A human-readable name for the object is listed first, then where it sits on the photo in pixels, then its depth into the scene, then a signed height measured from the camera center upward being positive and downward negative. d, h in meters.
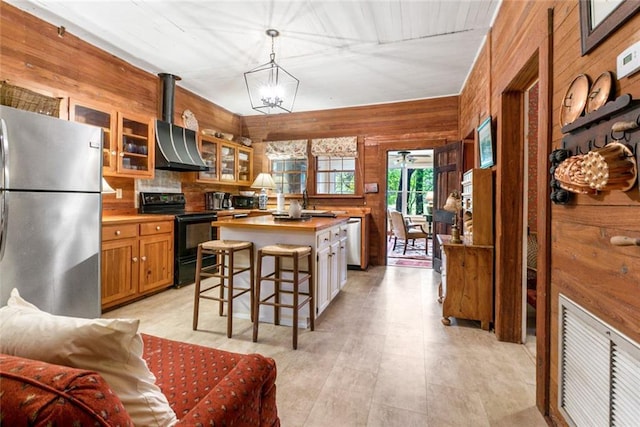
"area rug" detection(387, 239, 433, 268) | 5.43 -0.89
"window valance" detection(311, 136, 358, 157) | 5.38 +1.20
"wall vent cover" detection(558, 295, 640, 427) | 1.01 -0.61
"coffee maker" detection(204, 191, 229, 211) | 5.12 +0.18
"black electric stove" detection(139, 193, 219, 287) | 3.86 -0.26
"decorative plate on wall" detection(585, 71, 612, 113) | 1.13 +0.48
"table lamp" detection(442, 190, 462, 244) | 3.04 +0.10
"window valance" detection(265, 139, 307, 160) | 5.65 +1.20
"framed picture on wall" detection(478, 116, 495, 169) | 2.74 +0.69
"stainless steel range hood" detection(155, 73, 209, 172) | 3.89 +0.95
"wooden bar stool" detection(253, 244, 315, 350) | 2.40 -0.59
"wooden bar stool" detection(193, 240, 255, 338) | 2.56 -0.53
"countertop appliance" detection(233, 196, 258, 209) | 5.64 +0.18
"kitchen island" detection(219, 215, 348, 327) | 2.70 -0.26
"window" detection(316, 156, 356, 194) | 5.56 +0.71
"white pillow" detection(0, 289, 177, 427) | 0.69 -0.33
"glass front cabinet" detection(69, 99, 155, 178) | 3.17 +0.87
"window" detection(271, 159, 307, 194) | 5.79 +0.74
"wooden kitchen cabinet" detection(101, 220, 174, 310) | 3.01 -0.55
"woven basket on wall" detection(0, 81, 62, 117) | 2.14 +0.83
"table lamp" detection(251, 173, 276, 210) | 5.48 +0.50
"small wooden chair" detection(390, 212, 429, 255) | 6.31 -0.38
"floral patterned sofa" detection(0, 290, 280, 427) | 0.52 -0.35
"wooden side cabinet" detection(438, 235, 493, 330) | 2.68 -0.63
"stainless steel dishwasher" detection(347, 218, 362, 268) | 4.86 -0.48
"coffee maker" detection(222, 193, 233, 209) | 5.33 +0.19
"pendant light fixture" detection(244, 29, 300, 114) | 3.17 +1.91
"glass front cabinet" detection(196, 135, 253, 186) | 4.85 +0.89
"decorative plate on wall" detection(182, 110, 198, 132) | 4.65 +1.44
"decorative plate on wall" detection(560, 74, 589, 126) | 1.27 +0.52
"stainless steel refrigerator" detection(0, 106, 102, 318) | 1.97 -0.02
